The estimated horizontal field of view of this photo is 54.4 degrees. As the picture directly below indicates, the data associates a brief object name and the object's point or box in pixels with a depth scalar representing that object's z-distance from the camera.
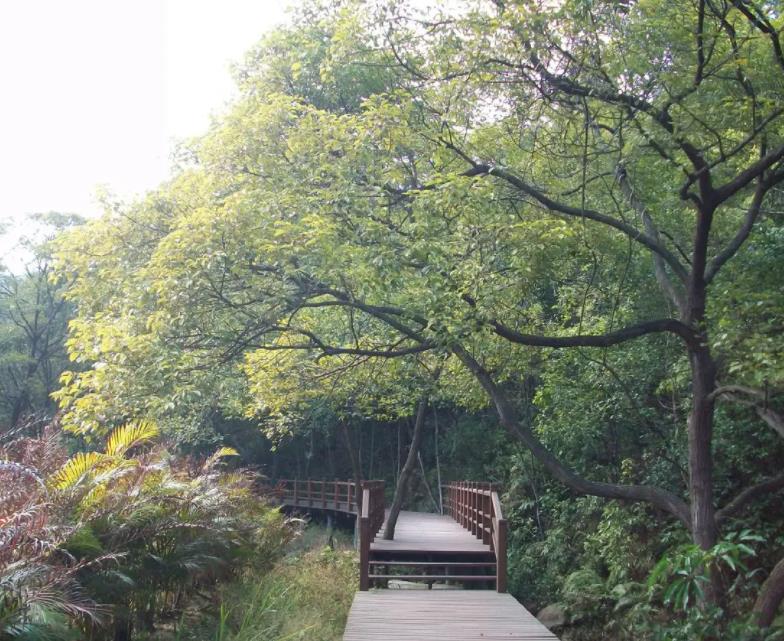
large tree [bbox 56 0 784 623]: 6.91
